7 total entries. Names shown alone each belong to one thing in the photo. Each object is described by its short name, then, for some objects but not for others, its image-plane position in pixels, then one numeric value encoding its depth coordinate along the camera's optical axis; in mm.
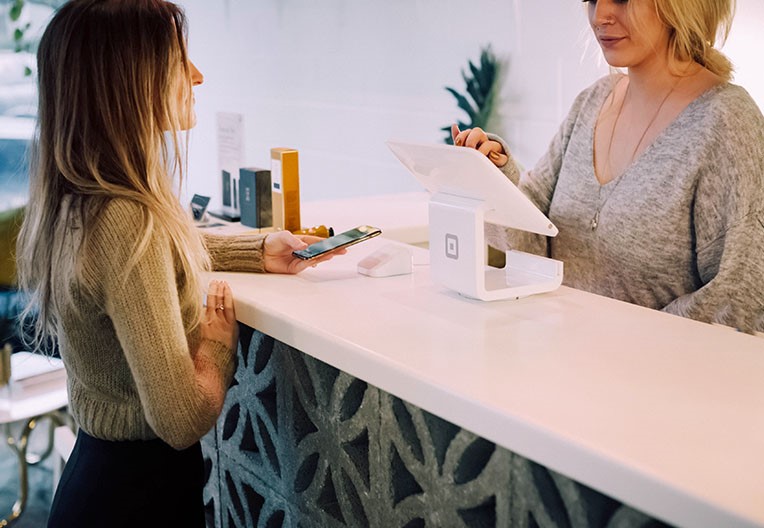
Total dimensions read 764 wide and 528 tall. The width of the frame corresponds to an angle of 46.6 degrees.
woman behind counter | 1787
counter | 989
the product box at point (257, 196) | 2590
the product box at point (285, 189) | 2371
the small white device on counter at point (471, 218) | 1584
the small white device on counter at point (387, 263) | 1908
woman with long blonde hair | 1395
